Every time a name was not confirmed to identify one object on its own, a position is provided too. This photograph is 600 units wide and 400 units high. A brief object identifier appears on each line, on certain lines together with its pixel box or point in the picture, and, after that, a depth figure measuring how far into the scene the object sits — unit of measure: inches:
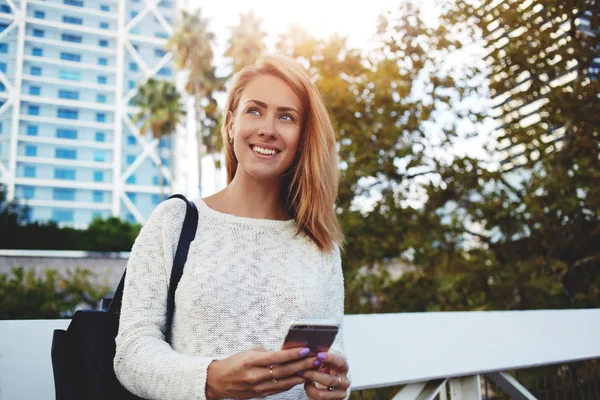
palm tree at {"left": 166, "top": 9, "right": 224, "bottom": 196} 1137.3
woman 50.7
